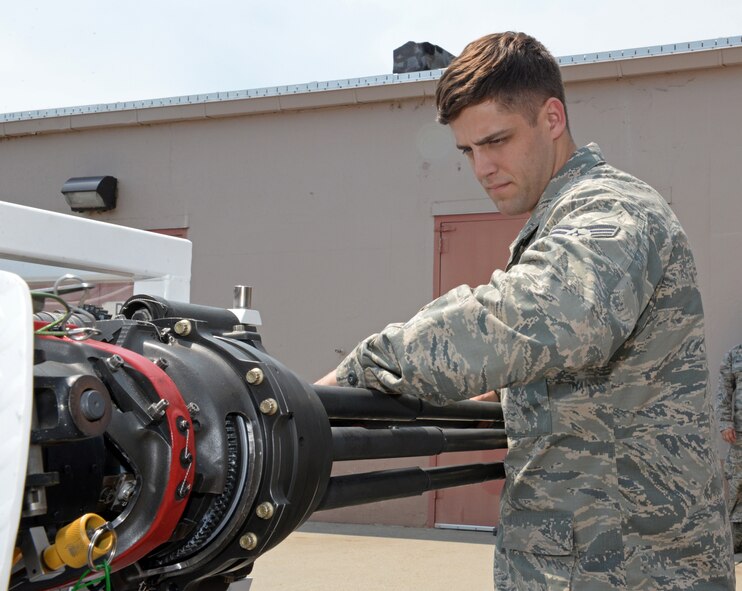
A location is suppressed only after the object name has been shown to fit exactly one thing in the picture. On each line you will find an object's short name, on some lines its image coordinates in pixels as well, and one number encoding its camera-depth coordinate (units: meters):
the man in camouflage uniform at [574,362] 1.57
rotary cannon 1.26
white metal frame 2.51
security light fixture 9.93
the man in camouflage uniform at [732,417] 7.41
